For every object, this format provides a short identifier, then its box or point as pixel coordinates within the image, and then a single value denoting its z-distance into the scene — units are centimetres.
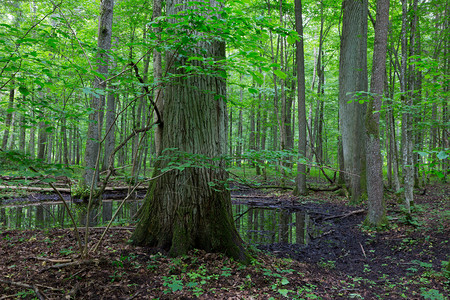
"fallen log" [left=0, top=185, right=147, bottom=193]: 961
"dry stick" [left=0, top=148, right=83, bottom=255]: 216
